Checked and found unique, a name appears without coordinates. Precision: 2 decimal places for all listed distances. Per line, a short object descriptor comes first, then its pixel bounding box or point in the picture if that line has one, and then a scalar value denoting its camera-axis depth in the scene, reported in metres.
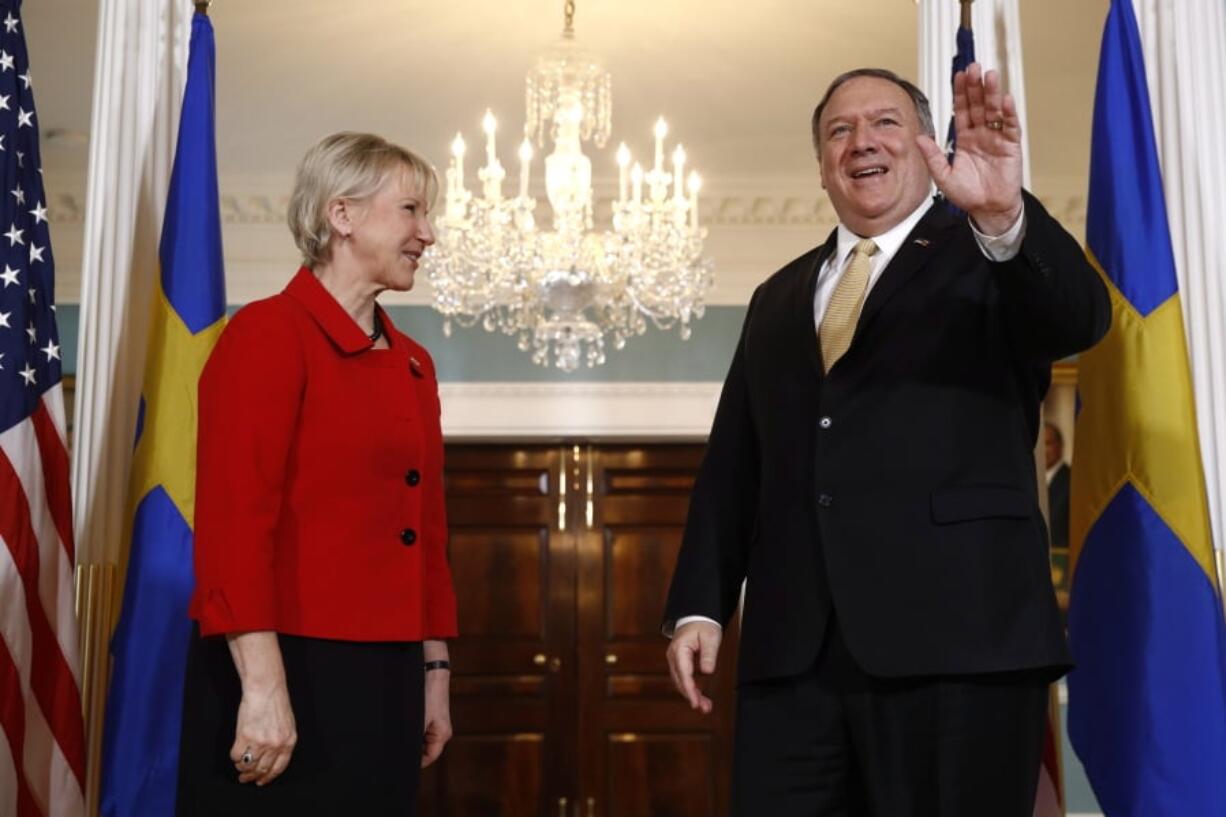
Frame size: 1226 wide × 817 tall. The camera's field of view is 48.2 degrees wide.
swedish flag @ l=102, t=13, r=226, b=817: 2.44
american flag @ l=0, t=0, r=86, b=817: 2.39
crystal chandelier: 4.57
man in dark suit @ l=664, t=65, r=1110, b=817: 1.62
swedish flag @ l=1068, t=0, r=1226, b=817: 2.27
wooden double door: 6.40
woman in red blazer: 1.71
